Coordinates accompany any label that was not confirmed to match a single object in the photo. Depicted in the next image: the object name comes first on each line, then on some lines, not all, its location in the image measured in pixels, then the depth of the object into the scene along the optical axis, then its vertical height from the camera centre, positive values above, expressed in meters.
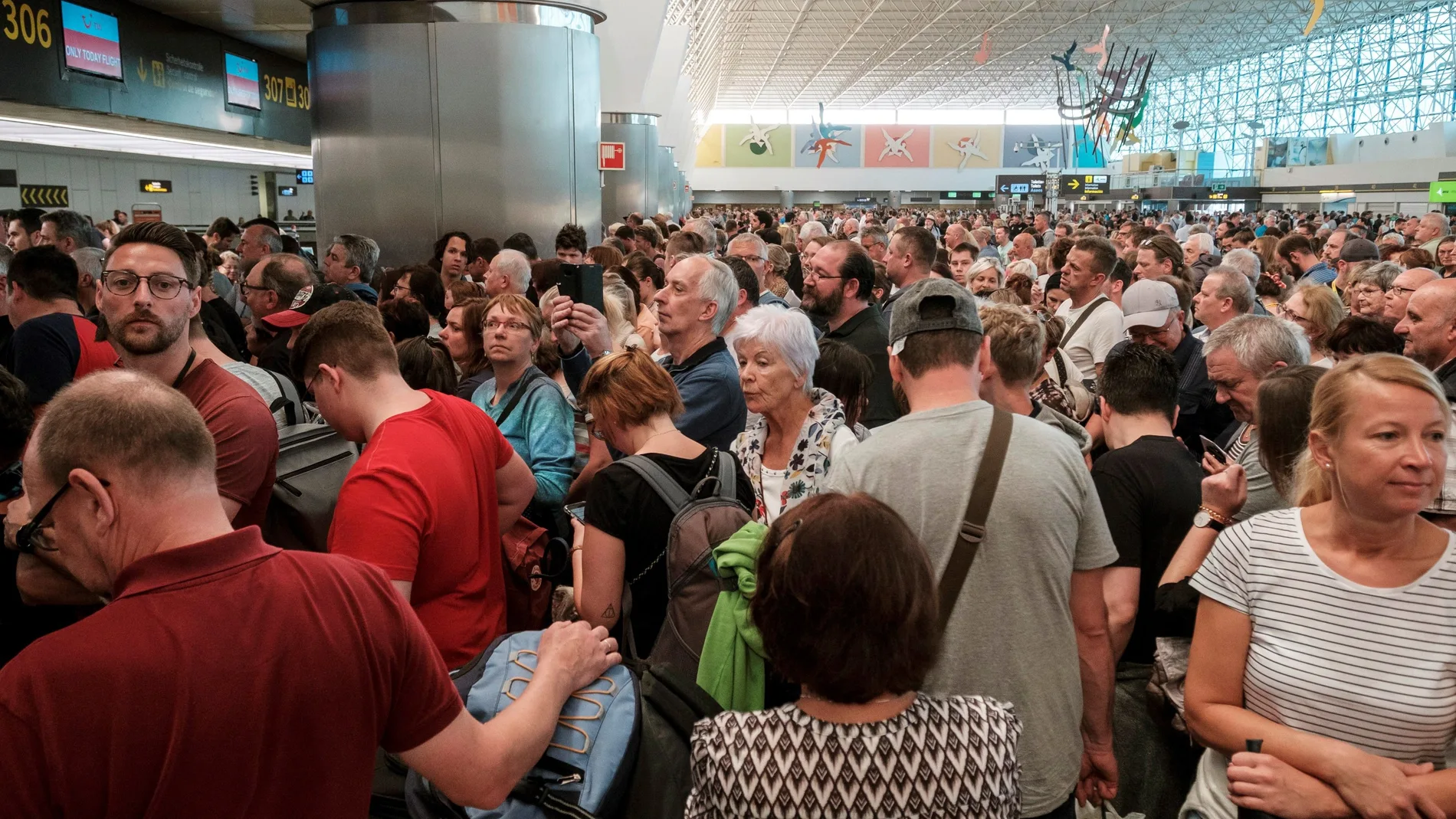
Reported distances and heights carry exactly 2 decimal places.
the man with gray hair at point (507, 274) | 5.89 -0.18
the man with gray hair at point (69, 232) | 7.07 +0.03
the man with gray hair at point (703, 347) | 3.83 -0.40
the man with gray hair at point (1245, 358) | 3.61 -0.36
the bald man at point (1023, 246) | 12.03 +0.04
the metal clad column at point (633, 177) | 20.77 +1.37
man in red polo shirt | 1.38 -0.59
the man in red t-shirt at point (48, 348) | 4.00 -0.43
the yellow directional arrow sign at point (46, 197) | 16.48 +0.63
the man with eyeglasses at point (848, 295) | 5.09 -0.24
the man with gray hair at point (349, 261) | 6.94 -0.14
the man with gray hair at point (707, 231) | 10.67 +0.15
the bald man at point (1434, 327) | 4.07 -0.28
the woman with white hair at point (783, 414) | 3.08 -0.51
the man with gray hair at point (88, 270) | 5.97 -0.20
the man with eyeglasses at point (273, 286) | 5.52 -0.25
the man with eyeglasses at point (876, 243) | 10.85 +0.05
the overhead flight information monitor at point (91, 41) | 8.85 +1.71
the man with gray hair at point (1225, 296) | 5.62 -0.24
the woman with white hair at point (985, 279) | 7.29 -0.21
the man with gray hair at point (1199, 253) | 9.60 +0.00
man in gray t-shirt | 2.11 -0.58
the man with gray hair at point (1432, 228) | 12.08 +0.32
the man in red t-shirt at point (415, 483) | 2.33 -0.57
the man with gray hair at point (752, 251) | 6.80 -0.04
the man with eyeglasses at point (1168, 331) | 4.82 -0.40
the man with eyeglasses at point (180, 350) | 2.64 -0.31
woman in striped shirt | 2.02 -0.73
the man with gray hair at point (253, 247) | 8.01 -0.07
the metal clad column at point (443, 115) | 8.52 +1.06
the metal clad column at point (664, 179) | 24.34 +1.57
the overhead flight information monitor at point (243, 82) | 12.04 +1.83
